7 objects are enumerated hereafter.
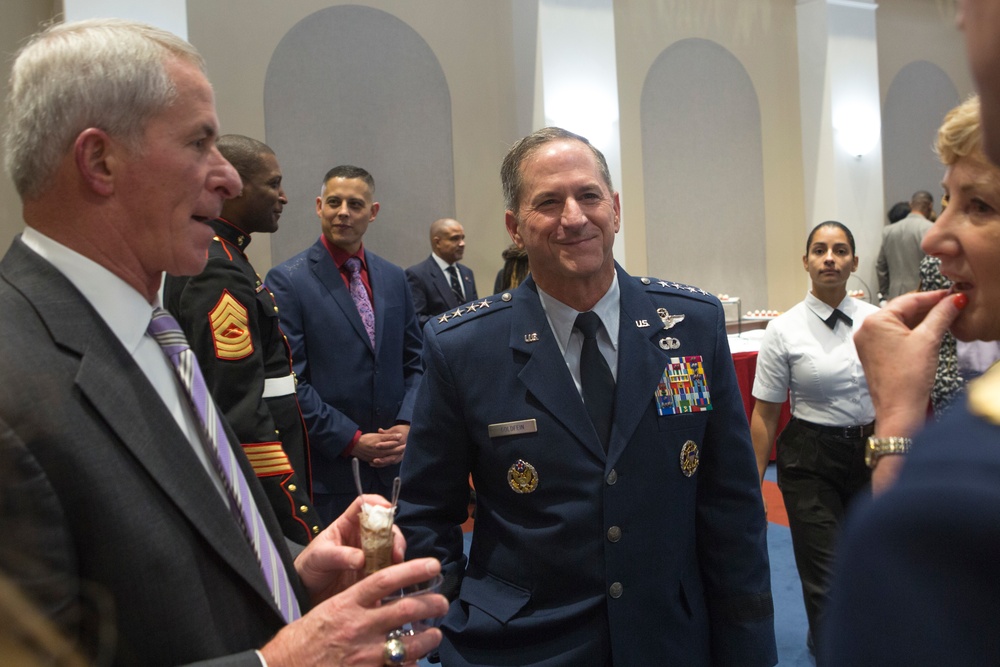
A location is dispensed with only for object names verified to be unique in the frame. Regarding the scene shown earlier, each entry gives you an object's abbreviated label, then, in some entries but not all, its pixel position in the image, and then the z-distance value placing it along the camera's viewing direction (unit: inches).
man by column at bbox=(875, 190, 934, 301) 364.8
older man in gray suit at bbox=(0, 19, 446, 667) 36.6
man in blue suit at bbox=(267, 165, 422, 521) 136.1
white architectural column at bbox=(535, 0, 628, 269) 305.0
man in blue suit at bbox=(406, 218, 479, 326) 274.1
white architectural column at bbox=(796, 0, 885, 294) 380.8
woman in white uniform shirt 128.7
